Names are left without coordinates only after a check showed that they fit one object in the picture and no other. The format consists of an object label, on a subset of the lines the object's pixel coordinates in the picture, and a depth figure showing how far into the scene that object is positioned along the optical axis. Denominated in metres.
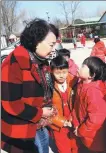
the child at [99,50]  3.20
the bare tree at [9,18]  16.86
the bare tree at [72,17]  23.60
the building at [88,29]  20.80
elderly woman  0.96
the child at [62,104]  1.38
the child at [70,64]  1.88
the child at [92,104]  1.30
